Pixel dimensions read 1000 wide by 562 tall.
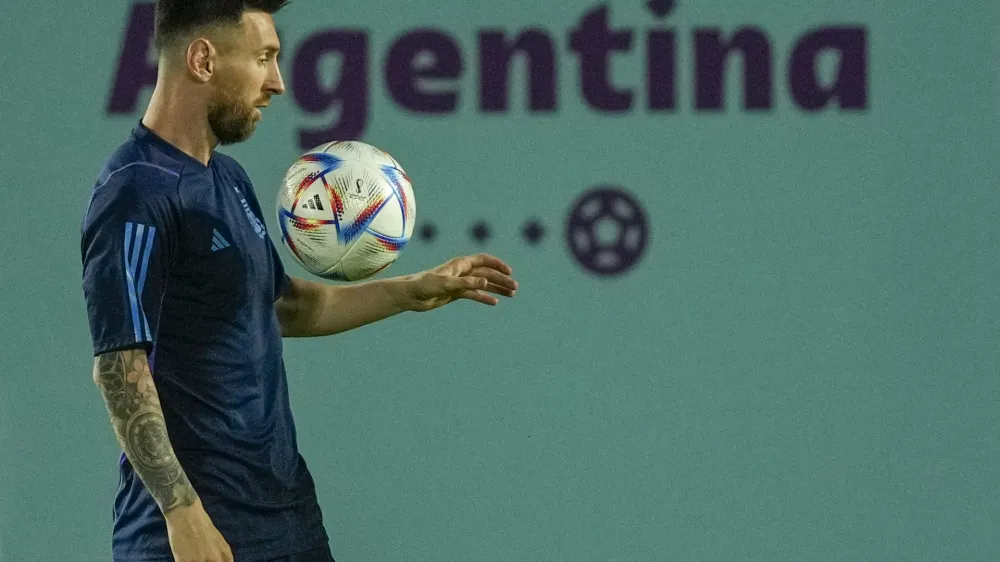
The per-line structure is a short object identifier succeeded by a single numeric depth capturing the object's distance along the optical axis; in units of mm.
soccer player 17386
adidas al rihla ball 17791
